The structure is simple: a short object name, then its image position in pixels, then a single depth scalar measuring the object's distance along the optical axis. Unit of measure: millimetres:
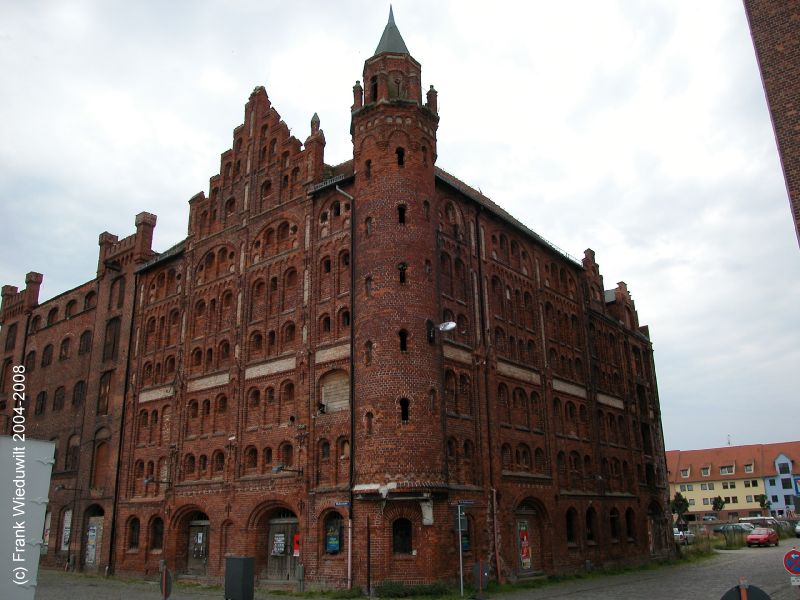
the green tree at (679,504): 74562
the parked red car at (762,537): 55312
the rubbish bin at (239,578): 16406
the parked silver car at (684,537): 58906
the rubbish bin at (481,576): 26688
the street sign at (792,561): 11172
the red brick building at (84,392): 40625
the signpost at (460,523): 25109
